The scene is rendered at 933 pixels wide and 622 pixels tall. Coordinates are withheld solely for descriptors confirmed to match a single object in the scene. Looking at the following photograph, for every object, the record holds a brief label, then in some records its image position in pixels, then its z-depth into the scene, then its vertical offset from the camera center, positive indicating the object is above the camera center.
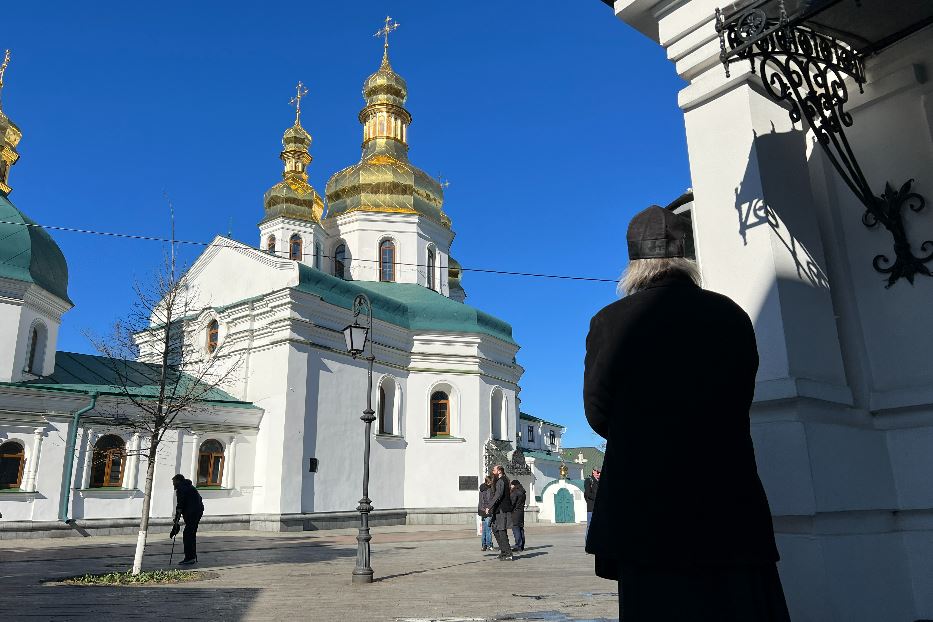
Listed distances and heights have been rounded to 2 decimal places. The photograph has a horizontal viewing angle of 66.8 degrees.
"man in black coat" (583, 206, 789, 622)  2.03 +0.05
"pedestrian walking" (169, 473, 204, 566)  11.85 -0.24
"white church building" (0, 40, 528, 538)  18.72 +3.63
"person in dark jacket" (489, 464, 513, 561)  13.24 -0.37
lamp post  10.01 +0.99
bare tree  11.30 +2.54
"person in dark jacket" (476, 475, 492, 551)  14.05 -0.35
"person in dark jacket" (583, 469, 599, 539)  14.32 -0.03
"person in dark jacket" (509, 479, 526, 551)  14.18 -0.44
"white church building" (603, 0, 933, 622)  3.06 +1.11
